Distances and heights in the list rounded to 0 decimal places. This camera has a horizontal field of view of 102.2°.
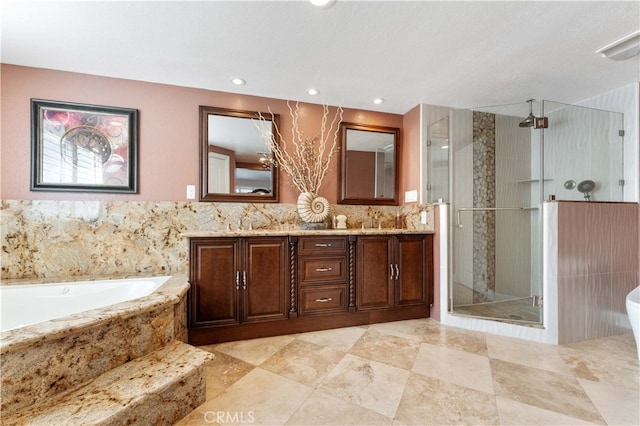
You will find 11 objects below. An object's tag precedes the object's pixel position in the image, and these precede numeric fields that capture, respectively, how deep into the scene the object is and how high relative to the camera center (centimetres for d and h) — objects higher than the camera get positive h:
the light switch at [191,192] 248 +20
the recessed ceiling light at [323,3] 147 +122
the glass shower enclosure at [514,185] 248 +29
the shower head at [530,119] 253 +94
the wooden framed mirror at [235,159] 252 +55
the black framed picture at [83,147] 216 +57
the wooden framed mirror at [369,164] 292 +57
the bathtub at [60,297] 179 -61
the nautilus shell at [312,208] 262 +6
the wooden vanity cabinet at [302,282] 210 -62
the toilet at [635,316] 185 -75
